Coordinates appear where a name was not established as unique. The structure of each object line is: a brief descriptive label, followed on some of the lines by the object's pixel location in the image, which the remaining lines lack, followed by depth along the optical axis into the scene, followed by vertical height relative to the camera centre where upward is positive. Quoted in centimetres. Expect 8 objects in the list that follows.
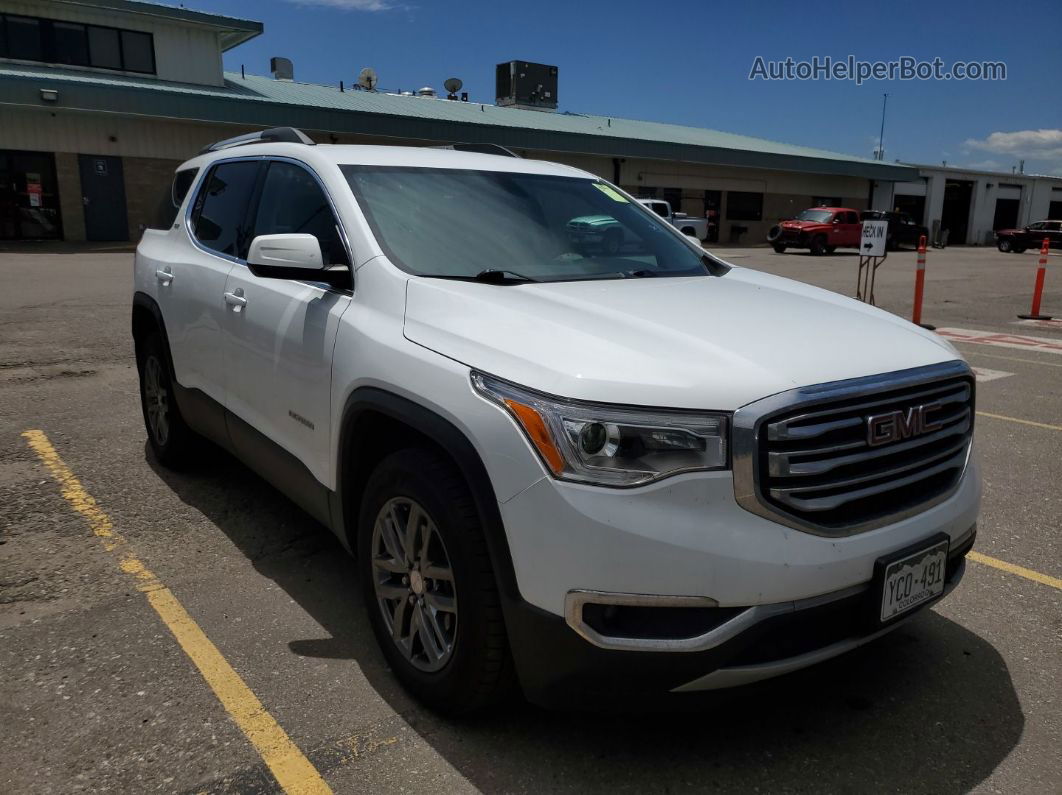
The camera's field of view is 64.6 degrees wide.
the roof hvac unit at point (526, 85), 4488 +659
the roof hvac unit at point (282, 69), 3875 +622
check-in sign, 1266 -36
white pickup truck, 2877 -34
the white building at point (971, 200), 5188 +92
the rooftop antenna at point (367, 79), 3984 +600
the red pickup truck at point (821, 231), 3316 -69
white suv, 214 -65
